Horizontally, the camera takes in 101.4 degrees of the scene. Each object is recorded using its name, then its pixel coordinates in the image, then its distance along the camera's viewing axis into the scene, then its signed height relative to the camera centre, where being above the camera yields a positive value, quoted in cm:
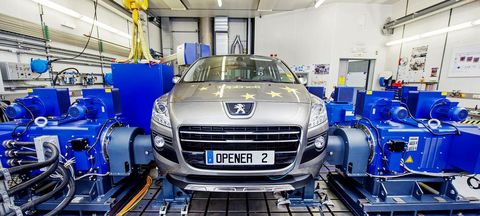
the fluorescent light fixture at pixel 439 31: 434 +127
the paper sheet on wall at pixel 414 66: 562 +45
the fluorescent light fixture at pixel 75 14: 347 +127
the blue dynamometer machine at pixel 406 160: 174 -71
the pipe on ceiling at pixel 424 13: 455 +180
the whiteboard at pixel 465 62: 429 +45
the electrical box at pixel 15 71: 276 +5
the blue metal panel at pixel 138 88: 265 -15
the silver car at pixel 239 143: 141 -47
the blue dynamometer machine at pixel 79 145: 169 -61
